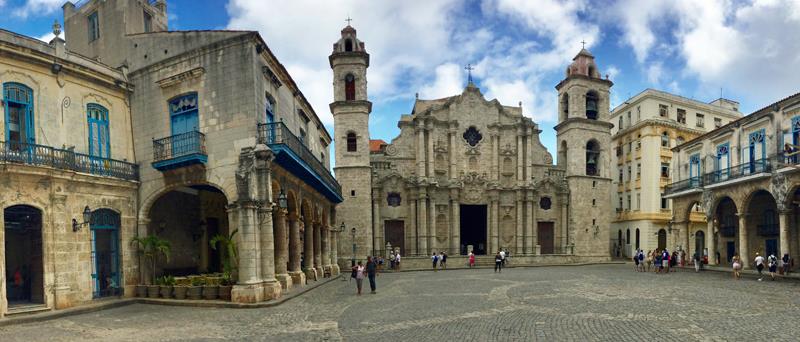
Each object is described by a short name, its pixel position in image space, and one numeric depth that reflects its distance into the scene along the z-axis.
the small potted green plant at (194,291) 15.31
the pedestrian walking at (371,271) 17.73
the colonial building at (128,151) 13.77
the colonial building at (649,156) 41.31
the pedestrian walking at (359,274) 17.53
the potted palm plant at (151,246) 16.12
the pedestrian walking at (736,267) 22.48
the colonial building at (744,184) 23.84
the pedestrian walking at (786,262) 22.32
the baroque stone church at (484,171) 35.97
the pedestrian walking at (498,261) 27.95
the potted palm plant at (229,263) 15.10
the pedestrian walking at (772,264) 21.09
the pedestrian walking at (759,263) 21.66
